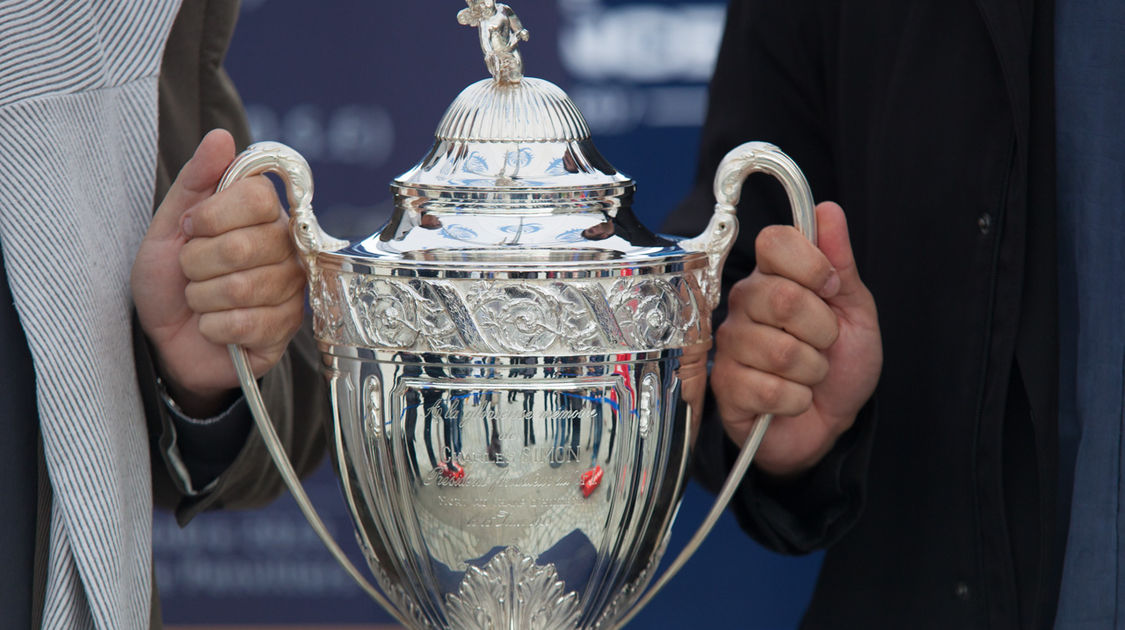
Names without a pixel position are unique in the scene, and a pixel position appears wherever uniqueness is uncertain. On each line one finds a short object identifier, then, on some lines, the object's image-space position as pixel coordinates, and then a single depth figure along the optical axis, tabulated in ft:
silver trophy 11.80
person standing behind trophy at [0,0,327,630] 11.85
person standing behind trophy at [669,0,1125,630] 12.23
